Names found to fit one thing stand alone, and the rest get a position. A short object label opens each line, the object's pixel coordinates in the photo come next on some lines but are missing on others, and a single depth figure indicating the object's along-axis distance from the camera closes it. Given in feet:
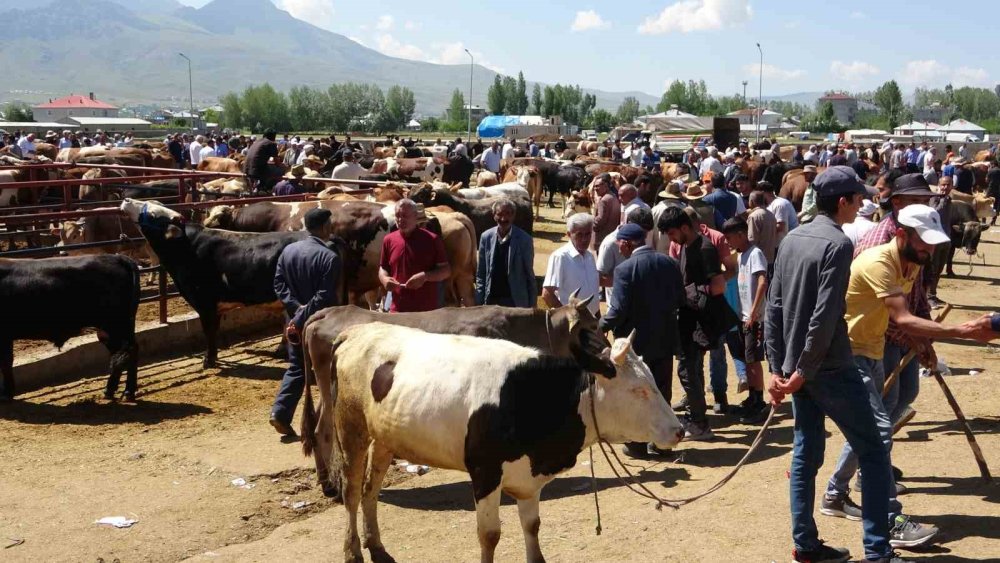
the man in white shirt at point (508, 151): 114.52
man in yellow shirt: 17.31
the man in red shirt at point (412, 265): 27.66
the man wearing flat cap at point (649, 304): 24.44
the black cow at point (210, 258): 36.17
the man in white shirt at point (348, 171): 66.33
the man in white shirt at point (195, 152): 101.45
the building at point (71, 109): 515.91
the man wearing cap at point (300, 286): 25.18
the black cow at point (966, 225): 57.77
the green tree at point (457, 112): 437.25
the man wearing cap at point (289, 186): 50.44
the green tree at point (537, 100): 516.32
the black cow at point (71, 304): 31.40
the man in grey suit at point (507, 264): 27.94
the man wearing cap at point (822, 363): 16.38
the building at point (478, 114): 444.88
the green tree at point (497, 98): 595.88
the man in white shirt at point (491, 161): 101.12
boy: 28.89
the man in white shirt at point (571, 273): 26.76
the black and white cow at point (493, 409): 16.66
